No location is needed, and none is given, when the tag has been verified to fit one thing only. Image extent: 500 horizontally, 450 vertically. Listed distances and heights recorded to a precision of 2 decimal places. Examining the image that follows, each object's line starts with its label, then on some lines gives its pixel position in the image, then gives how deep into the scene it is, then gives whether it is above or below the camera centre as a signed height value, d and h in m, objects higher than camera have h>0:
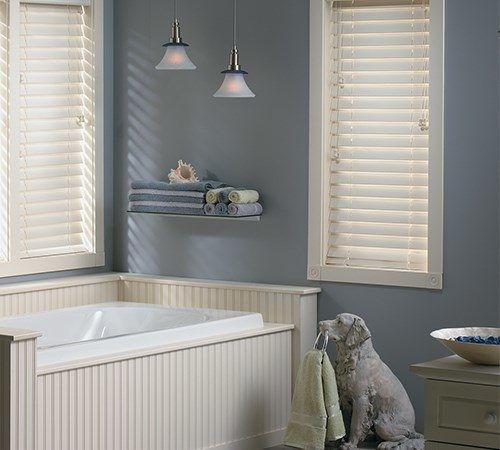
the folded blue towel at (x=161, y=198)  5.21 +0.07
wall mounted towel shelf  5.09 -0.02
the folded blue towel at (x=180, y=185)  5.18 +0.14
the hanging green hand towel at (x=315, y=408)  4.54 -0.82
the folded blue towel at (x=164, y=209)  5.21 +0.02
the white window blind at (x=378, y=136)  4.82 +0.36
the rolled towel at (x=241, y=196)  5.07 +0.08
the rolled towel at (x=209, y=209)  5.14 +0.02
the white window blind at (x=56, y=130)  5.28 +0.41
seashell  5.33 +0.19
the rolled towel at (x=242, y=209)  5.07 +0.02
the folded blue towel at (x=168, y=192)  5.19 +0.10
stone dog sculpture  4.58 -0.76
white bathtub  4.17 -0.50
